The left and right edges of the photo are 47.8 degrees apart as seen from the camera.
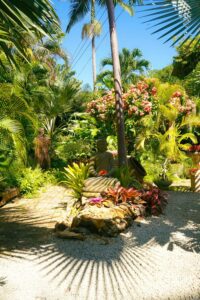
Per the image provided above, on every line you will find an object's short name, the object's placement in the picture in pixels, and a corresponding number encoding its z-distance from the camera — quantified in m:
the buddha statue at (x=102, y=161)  6.89
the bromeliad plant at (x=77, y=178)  5.12
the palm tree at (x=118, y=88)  5.92
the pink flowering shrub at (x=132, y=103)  8.20
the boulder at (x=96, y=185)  4.92
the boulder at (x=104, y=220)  3.65
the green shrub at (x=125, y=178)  5.35
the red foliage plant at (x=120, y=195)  4.53
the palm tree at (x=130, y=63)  16.43
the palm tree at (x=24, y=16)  2.16
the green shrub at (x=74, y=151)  8.62
